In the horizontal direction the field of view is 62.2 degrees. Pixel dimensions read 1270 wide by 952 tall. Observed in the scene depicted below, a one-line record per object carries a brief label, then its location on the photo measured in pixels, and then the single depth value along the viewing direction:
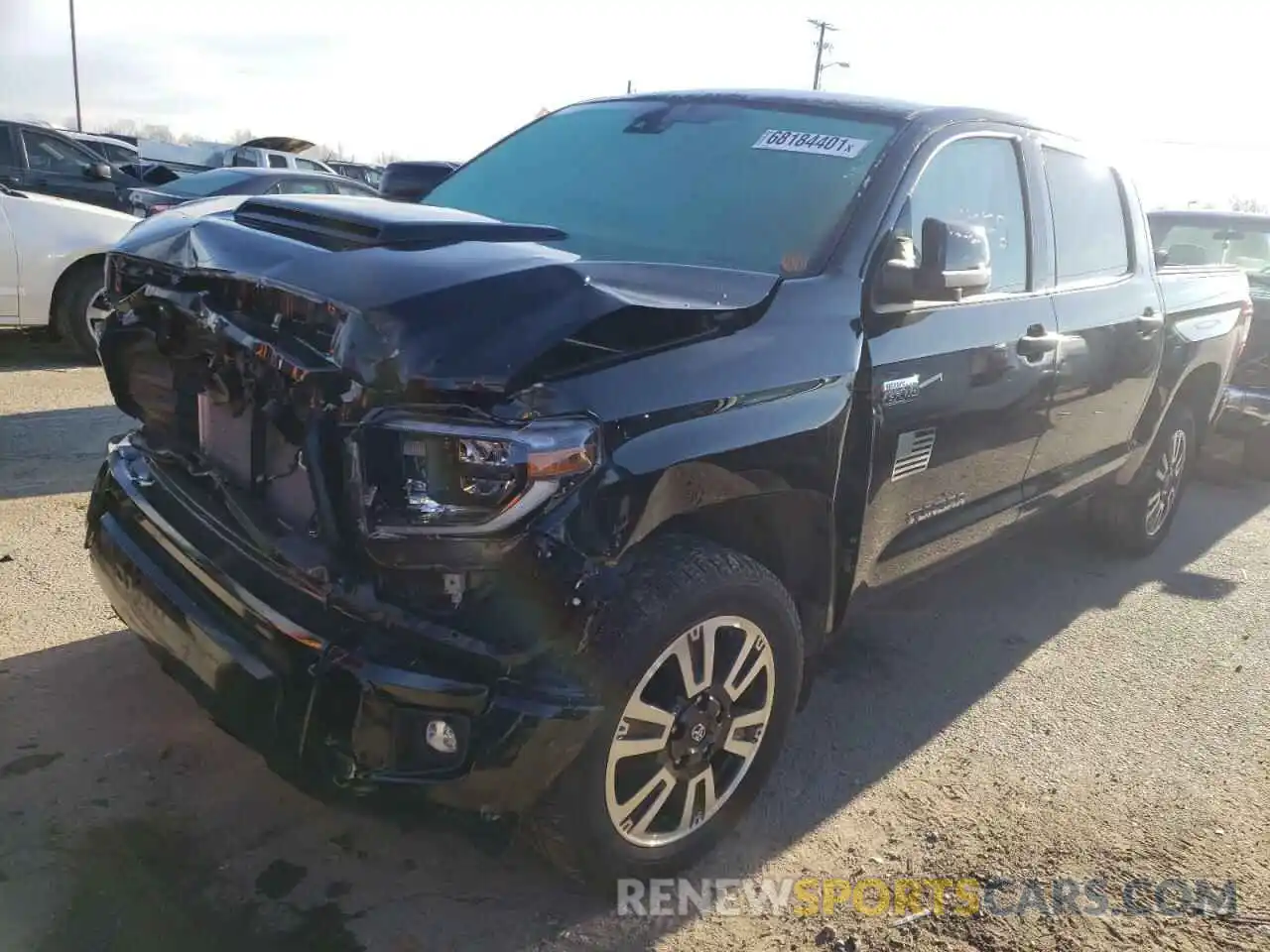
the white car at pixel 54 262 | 7.20
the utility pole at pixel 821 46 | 45.03
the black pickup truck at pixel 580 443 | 2.07
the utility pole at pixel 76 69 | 45.46
